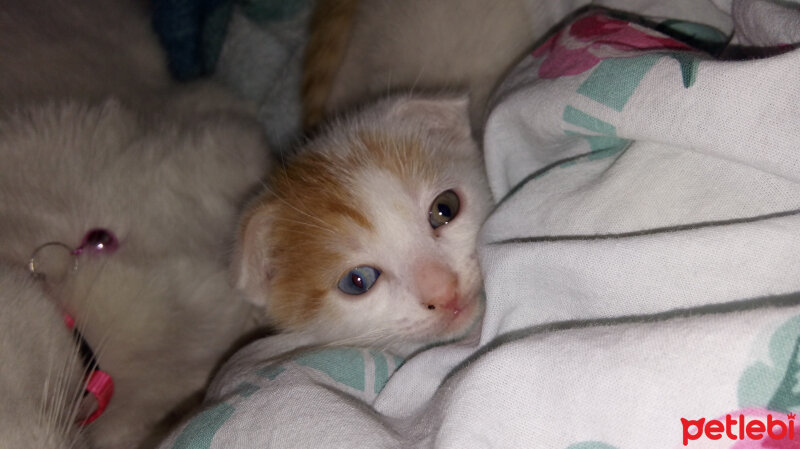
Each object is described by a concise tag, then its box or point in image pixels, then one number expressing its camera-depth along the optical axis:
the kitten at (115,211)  0.18
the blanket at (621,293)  0.11
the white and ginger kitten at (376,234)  0.16
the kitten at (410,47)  0.21
